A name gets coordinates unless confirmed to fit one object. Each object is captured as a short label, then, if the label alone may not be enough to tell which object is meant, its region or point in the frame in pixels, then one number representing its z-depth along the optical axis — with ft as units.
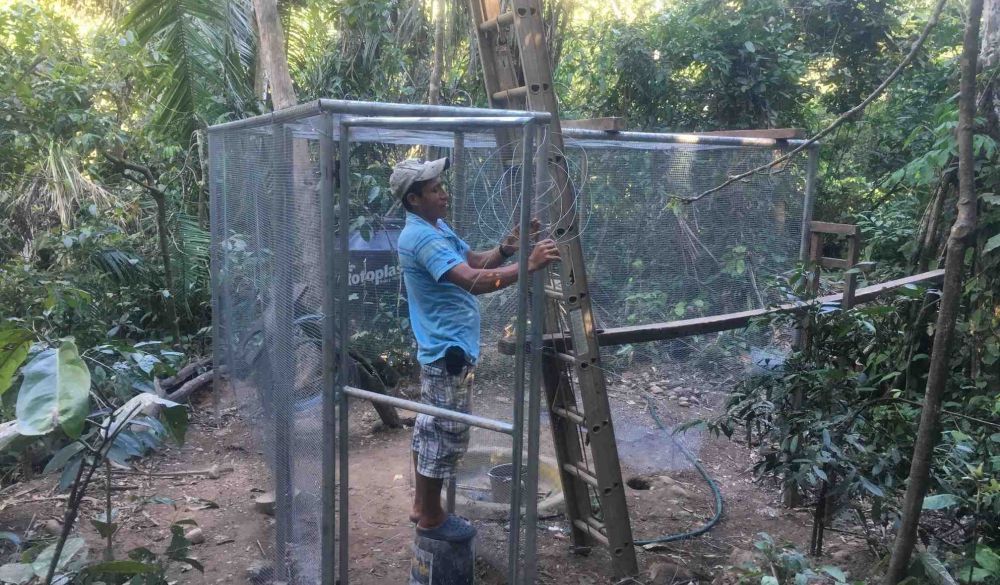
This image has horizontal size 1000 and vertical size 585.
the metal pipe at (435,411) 8.71
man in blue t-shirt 10.05
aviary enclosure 9.18
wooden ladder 10.27
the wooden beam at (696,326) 11.15
